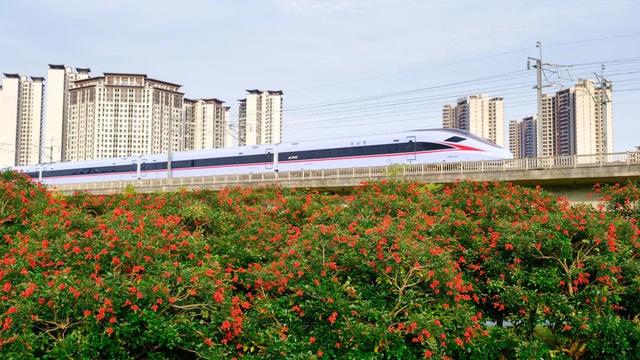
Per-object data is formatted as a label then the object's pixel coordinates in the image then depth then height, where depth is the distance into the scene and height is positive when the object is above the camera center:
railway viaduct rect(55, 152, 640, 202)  20.19 +1.12
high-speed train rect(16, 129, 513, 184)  29.48 +2.69
